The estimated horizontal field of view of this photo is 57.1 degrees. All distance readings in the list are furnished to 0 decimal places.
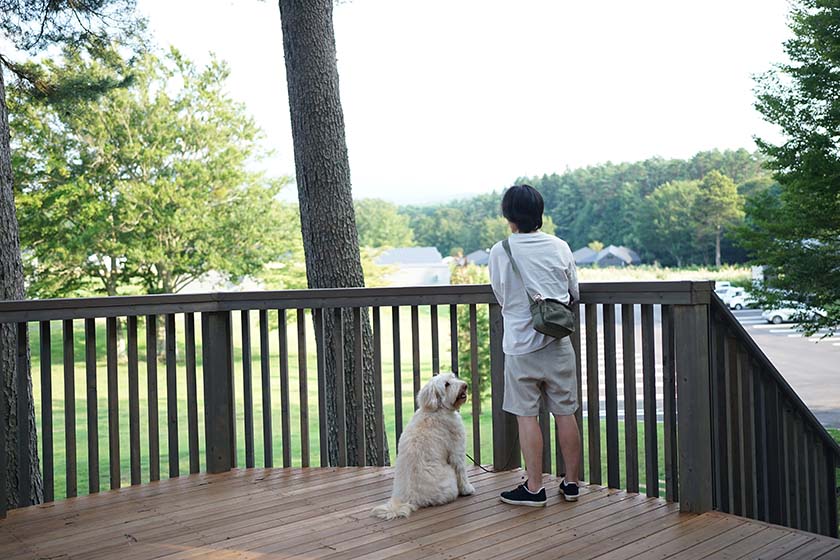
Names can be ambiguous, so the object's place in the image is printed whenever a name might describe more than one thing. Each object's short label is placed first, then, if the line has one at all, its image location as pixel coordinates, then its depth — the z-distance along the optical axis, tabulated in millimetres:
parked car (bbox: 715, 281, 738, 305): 32194
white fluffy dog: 3385
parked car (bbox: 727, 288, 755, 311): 33000
